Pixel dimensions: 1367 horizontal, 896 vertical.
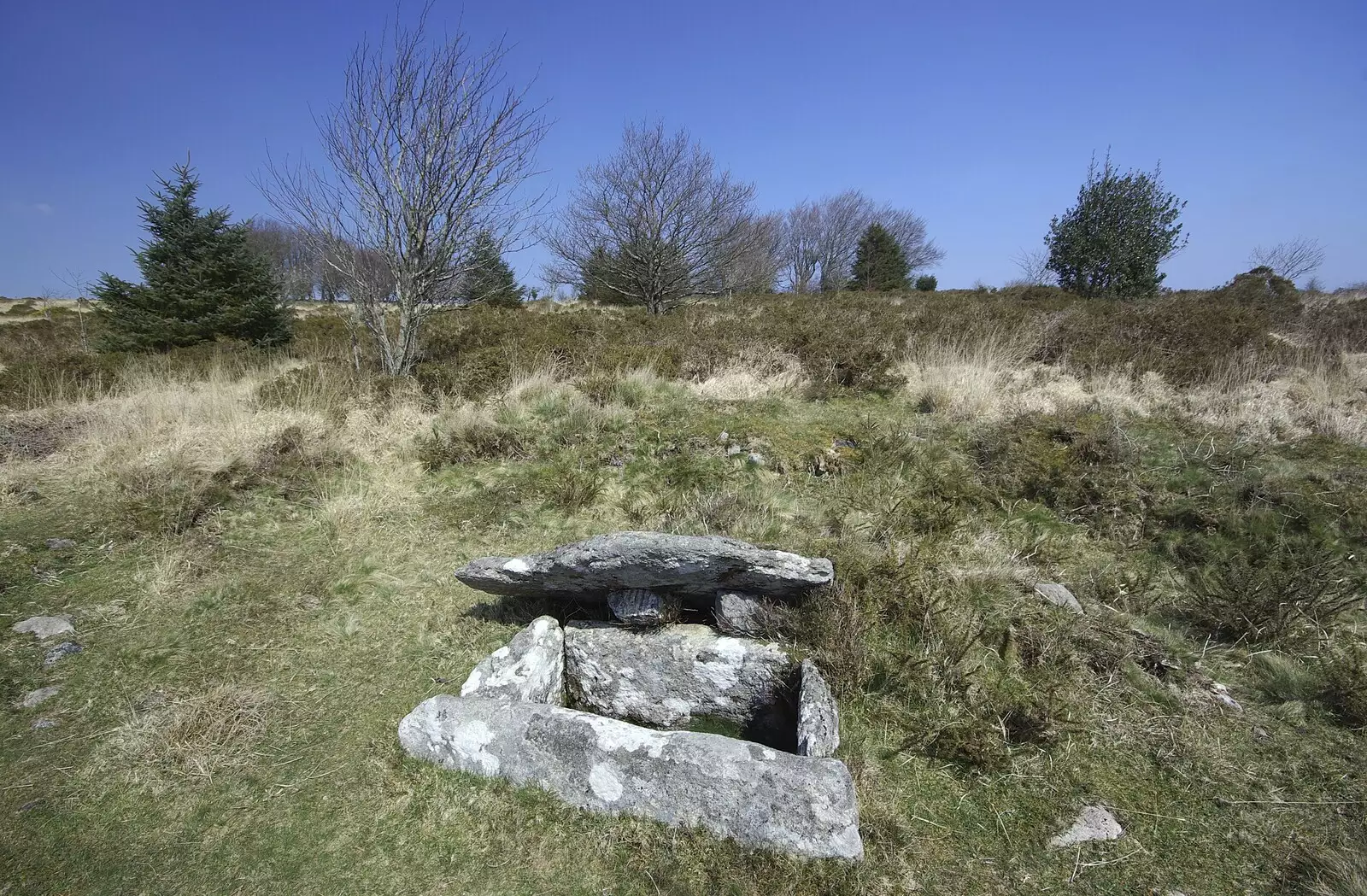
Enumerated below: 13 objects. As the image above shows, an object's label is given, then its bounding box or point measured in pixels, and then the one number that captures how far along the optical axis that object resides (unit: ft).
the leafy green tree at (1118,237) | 49.52
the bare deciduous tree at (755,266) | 66.08
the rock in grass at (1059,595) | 12.30
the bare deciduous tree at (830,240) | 140.15
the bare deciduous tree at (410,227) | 28.17
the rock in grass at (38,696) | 10.39
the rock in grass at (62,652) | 11.53
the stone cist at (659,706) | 7.72
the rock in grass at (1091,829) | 7.84
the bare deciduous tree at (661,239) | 55.67
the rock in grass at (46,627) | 12.20
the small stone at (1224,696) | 9.95
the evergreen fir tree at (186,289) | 35.83
